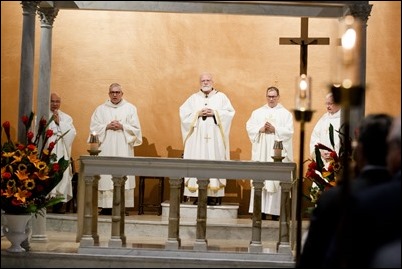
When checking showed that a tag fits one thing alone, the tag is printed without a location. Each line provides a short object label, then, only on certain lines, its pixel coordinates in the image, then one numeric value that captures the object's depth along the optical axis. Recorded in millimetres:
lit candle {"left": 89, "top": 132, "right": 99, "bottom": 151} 10312
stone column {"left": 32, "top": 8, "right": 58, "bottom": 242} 10941
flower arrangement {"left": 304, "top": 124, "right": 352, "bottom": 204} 9773
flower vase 9594
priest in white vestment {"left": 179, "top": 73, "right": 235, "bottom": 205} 13594
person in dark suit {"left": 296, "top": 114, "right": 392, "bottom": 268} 5266
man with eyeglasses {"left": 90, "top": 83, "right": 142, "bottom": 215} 13477
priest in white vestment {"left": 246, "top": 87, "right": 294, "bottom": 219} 13430
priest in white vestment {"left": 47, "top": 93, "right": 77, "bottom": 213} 13133
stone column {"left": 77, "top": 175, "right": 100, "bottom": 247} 9766
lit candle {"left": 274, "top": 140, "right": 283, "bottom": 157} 10305
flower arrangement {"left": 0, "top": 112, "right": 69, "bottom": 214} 9484
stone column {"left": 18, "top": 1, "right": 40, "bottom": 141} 10133
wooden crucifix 11945
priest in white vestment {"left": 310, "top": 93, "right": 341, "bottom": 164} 13430
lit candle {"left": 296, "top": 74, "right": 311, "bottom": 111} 7711
